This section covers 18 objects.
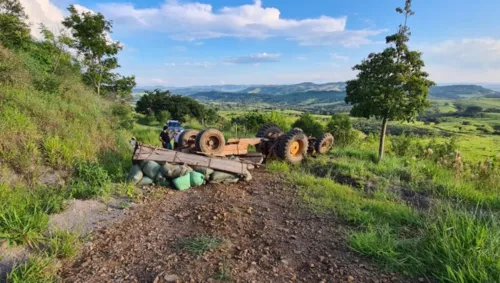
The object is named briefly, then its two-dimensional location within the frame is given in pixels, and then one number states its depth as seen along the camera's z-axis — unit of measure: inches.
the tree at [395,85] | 341.4
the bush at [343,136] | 523.3
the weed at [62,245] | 121.1
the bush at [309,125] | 976.9
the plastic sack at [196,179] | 233.0
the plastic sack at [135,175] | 218.4
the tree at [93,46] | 649.0
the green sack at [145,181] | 222.6
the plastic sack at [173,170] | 226.4
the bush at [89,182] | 184.2
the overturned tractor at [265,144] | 276.2
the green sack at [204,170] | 241.1
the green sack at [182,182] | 222.1
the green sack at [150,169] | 226.8
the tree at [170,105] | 1681.8
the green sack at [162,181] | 225.6
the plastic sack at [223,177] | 242.4
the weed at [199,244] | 130.4
